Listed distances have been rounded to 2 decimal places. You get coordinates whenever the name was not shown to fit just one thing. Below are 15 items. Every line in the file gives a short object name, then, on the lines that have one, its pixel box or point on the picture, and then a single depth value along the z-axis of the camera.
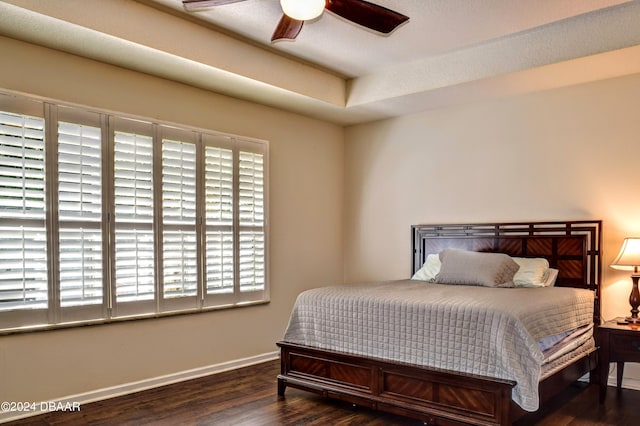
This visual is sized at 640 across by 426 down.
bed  2.72
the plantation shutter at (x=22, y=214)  3.21
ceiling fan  2.68
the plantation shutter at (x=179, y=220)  4.09
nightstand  3.47
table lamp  3.66
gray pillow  4.02
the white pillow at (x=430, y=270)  4.55
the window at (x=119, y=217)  3.29
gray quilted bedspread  2.71
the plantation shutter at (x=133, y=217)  3.77
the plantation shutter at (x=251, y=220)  4.69
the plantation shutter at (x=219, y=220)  4.41
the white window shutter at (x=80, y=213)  3.47
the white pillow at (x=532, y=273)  3.98
